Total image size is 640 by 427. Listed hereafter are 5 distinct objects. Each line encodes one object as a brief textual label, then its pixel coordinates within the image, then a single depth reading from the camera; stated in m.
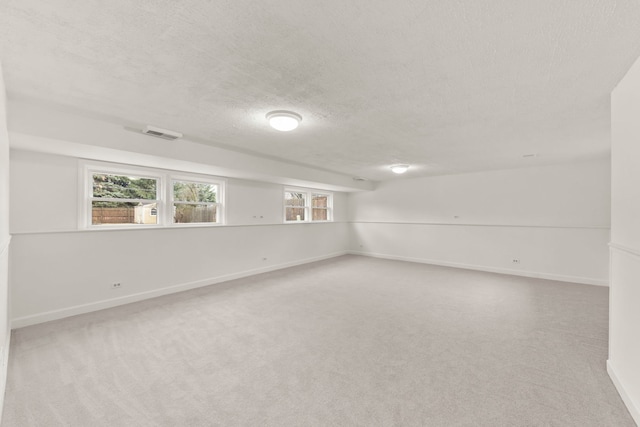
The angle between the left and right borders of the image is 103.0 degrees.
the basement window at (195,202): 4.59
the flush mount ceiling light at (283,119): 2.59
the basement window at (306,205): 6.79
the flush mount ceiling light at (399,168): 5.37
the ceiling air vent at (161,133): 3.03
